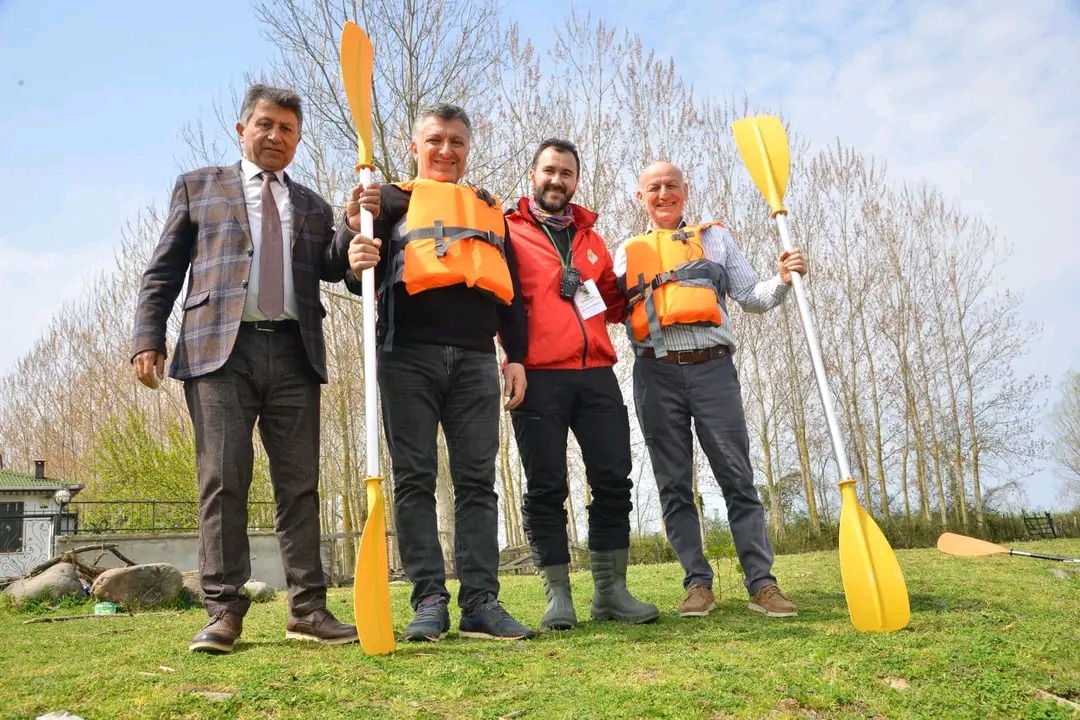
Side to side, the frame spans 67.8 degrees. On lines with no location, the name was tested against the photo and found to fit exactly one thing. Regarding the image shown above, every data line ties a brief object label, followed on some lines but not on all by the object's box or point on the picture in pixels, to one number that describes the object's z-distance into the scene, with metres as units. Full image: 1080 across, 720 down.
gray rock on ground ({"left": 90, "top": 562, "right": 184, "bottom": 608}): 6.05
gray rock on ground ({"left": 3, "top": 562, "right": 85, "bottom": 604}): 6.53
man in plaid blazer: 2.85
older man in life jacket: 3.57
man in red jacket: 3.39
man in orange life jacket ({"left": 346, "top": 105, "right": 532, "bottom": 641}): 3.04
